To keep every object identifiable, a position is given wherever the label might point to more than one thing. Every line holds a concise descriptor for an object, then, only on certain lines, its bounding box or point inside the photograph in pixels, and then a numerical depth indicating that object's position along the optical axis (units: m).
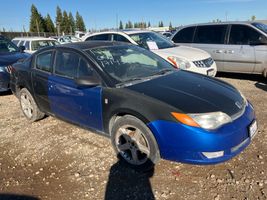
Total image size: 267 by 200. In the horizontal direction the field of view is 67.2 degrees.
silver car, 5.51
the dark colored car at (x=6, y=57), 5.28
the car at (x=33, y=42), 8.85
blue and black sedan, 2.17
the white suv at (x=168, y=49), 5.03
